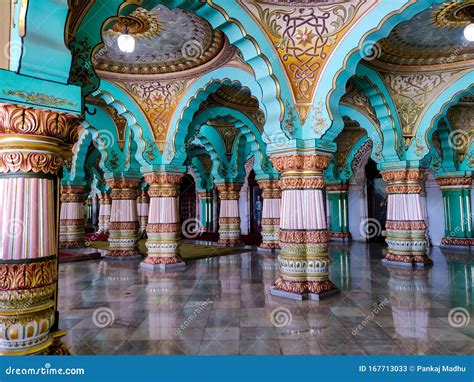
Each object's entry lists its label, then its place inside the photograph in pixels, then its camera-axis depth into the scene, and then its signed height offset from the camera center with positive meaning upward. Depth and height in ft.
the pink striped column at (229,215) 42.98 -0.31
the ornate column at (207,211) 61.77 +0.35
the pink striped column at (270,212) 36.96 -0.03
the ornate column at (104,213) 61.21 +0.37
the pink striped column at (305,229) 17.98 -0.95
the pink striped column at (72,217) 42.04 -0.16
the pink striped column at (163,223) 27.76 -0.73
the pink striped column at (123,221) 33.94 -0.64
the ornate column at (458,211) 38.70 -0.32
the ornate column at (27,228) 7.75 -0.28
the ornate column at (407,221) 26.86 -0.93
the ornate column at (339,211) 48.52 -0.08
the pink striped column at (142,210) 61.87 +0.75
